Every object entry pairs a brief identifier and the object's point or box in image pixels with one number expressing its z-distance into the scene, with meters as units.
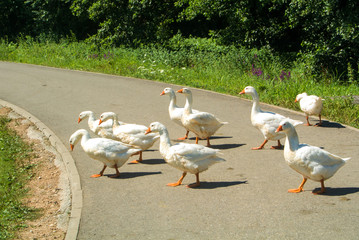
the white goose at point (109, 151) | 8.93
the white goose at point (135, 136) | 9.82
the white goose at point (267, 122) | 10.16
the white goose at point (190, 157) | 8.22
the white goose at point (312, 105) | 11.98
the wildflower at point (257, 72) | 18.64
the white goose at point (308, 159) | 7.57
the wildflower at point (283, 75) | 18.14
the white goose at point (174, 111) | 11.45
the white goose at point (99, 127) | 10.66
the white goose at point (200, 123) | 10.68
